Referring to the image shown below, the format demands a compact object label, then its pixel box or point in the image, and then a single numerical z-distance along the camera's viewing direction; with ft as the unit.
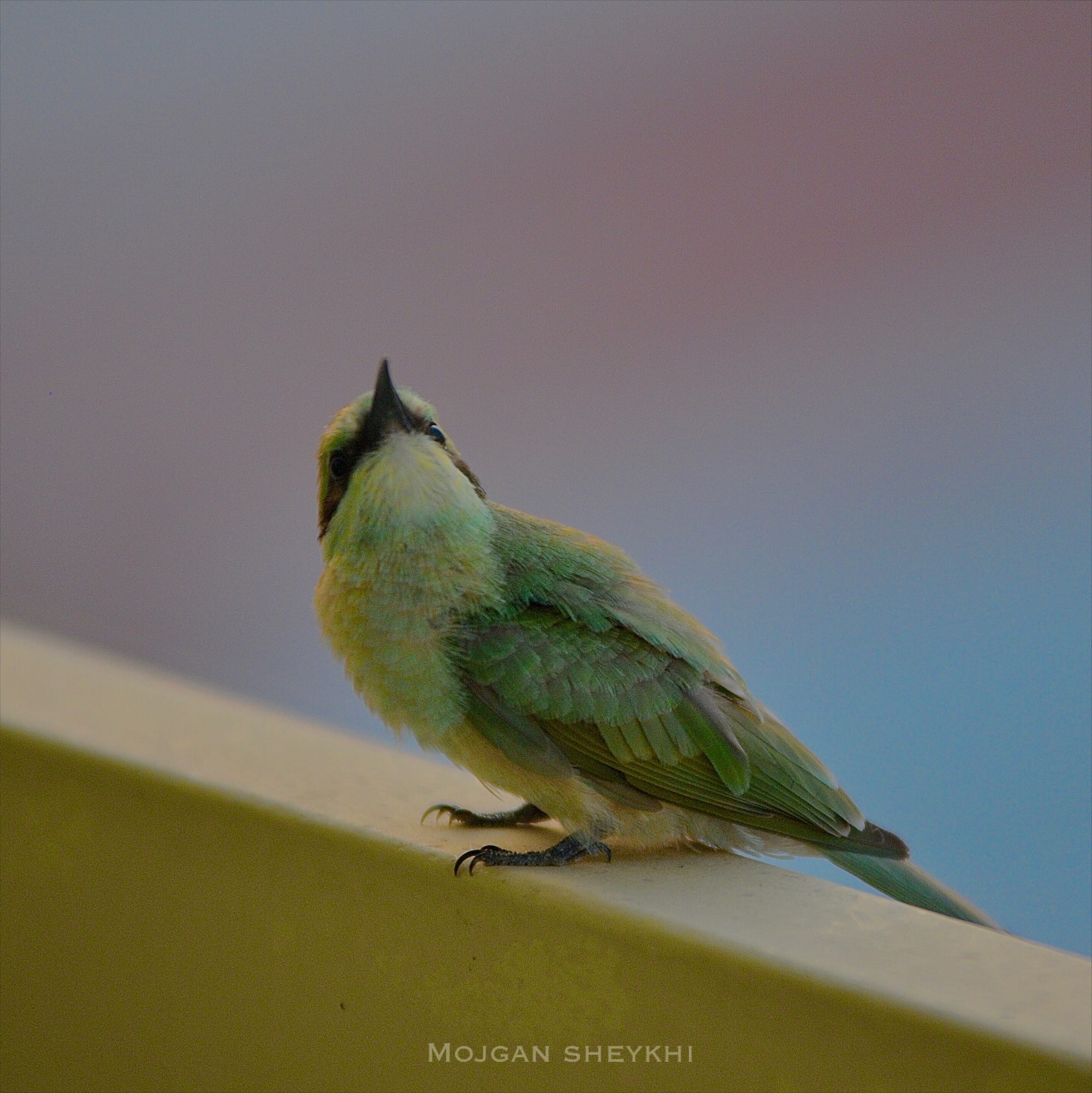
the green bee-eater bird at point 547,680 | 13.22
